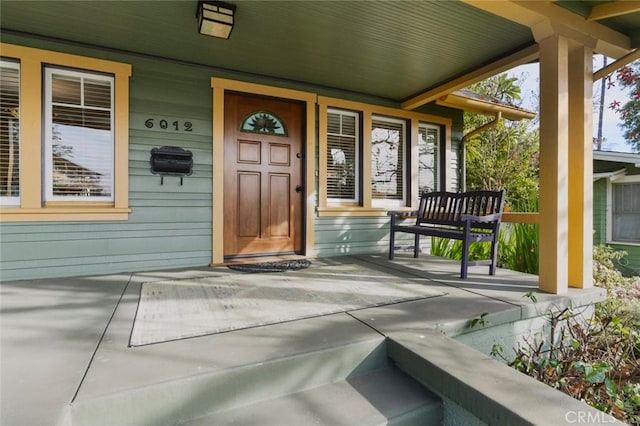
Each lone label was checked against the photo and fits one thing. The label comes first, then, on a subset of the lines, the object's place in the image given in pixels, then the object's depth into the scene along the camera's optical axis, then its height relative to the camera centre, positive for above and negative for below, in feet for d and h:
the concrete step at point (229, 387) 3.75 -2.27
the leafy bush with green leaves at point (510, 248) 12.51 -1.52
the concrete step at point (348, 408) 4.01 -2.55
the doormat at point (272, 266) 10.82 -1.87
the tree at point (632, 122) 42.91 +13.18
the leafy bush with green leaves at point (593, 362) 4.82 -2.68
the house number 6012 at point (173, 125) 10.89 +2.98
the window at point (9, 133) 9.43 +2.27
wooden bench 9.66 -0.12
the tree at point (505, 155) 23.20 +4.23
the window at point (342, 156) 14.21 +2.49
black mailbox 10.91 +1.72
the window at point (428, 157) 16.26 +2.78
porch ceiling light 7.84 +4.80
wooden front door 12.25 +1.40
